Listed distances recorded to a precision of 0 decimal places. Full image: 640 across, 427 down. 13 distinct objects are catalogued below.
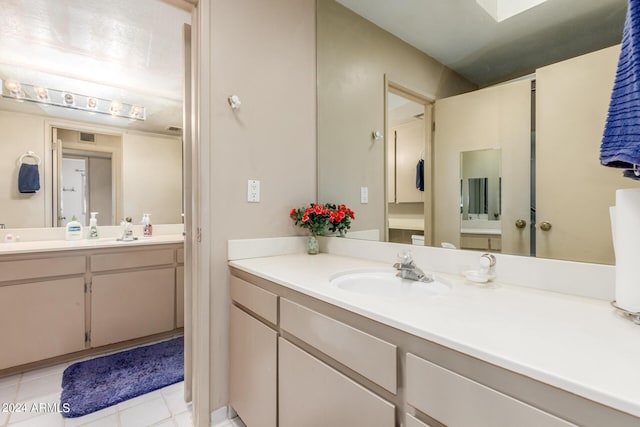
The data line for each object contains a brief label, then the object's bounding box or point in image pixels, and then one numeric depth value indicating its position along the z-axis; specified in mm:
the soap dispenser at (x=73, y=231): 2309
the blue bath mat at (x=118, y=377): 1682
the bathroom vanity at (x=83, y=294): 1903
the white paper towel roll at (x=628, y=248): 658
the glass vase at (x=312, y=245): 1725
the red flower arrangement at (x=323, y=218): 1673
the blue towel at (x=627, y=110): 637
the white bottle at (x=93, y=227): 2459
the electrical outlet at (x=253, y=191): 1576
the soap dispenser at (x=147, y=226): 2715
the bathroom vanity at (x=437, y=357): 475
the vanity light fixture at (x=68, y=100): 2229
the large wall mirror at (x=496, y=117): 899
